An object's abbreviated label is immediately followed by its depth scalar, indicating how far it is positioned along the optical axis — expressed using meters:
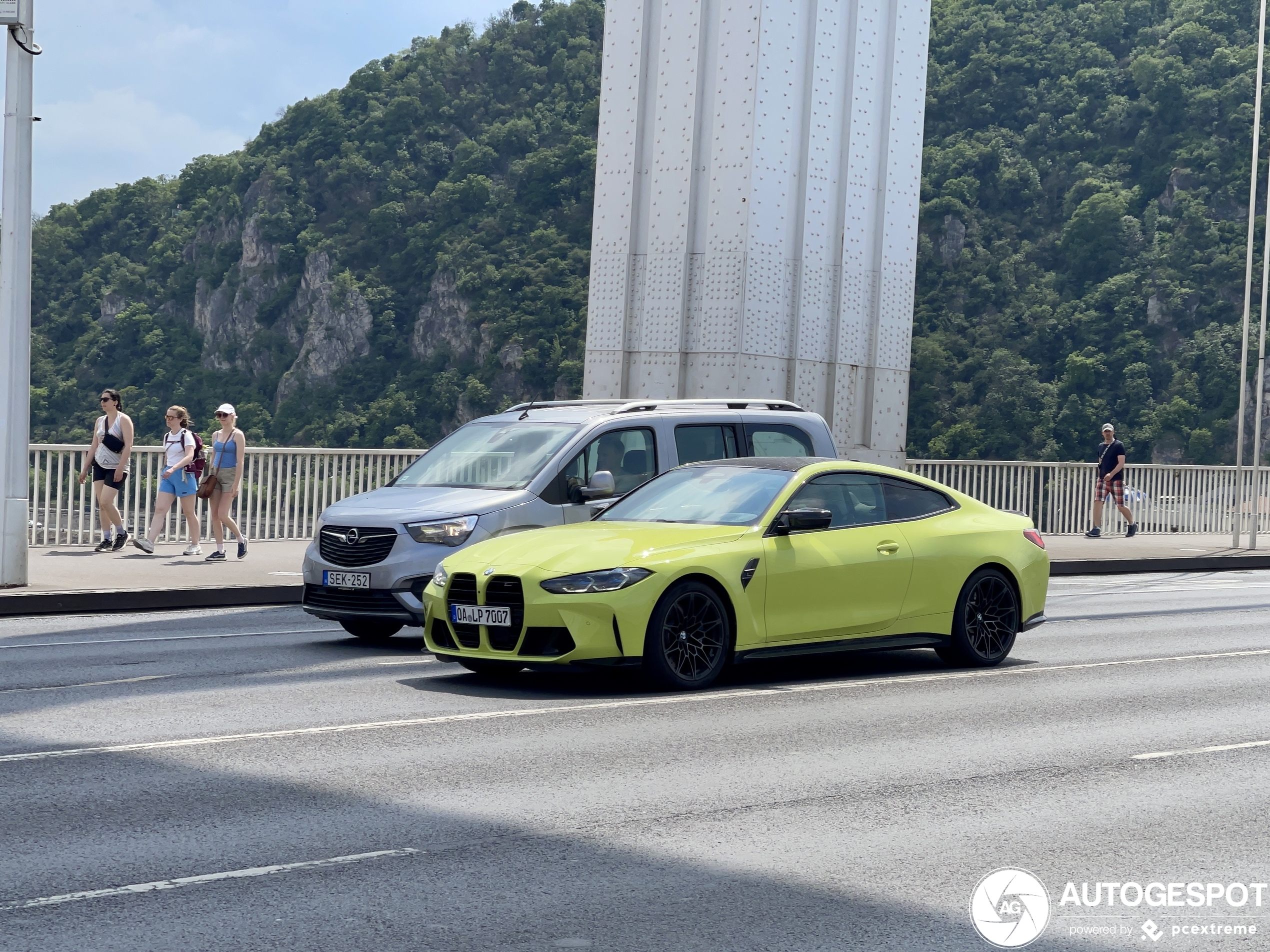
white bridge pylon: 21.98
